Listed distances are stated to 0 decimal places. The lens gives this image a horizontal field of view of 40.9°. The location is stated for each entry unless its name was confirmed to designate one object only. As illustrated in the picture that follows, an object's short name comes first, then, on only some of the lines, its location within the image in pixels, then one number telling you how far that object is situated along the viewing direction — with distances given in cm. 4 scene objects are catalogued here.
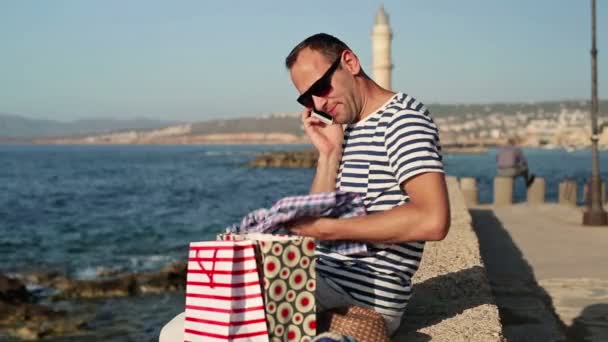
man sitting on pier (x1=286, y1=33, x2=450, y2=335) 277
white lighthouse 3863
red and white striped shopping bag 254
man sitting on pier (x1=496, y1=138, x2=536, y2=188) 1658
